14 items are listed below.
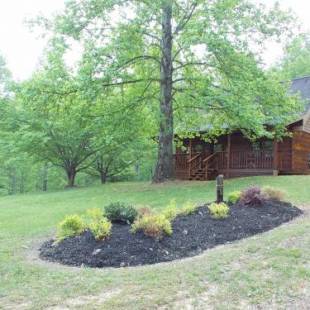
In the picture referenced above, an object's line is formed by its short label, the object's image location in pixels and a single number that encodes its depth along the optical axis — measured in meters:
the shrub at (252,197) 8.61
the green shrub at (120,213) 7.38
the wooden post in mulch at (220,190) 8.80
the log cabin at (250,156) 19.28
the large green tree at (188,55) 13.96
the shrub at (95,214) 6.90
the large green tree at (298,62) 37.00
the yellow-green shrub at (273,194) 9.29
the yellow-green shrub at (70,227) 6.82
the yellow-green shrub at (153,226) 6.47
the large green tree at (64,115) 14.72
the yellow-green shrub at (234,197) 9.02
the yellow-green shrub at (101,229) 6.36
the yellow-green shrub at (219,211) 7.67
